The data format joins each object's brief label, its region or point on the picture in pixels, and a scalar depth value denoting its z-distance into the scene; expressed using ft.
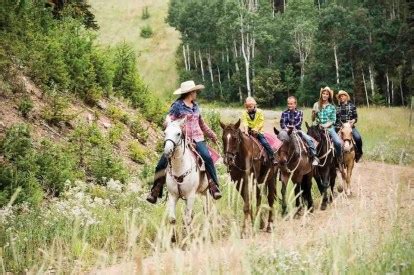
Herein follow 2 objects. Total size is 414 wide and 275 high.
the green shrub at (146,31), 257.14
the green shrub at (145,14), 274.57
